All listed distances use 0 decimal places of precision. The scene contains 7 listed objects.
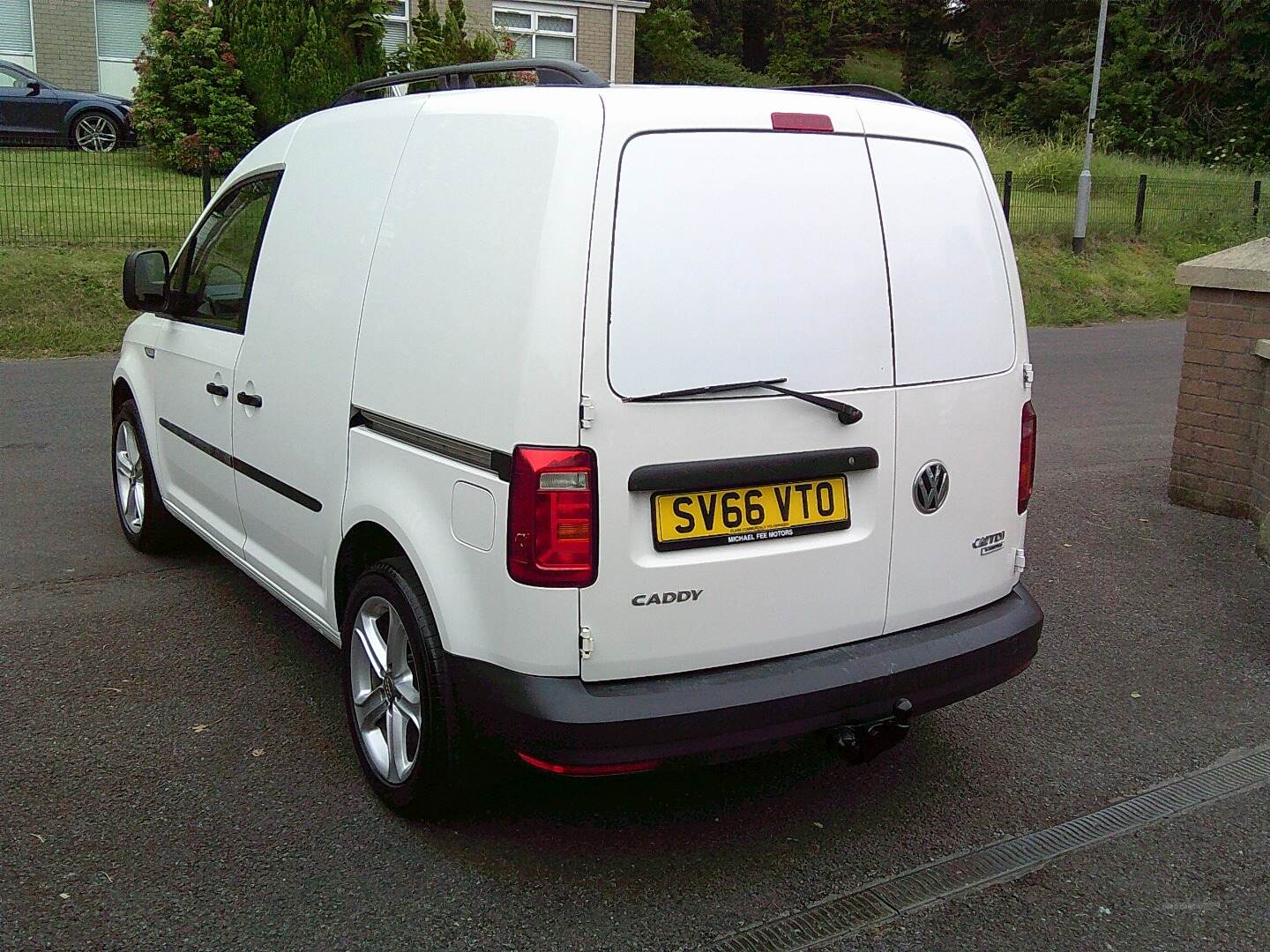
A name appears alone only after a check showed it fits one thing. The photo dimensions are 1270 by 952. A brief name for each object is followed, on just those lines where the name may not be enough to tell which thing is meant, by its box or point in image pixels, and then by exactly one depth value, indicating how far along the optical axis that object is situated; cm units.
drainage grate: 312
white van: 304
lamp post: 2020
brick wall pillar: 678
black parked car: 1903
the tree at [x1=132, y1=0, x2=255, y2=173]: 1827
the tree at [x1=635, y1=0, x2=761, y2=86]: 4247
